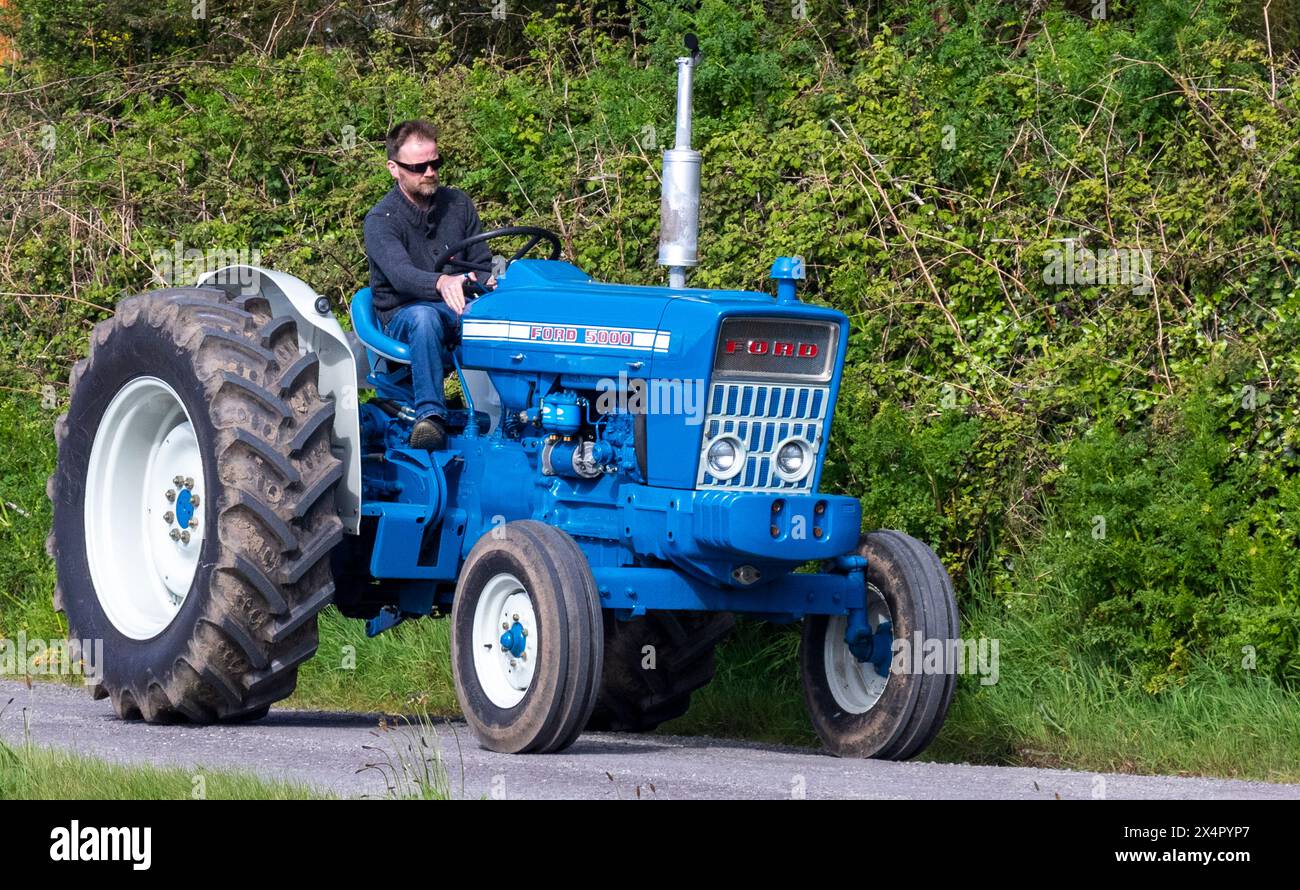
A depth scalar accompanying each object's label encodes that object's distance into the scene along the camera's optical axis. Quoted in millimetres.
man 17094
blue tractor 15320
